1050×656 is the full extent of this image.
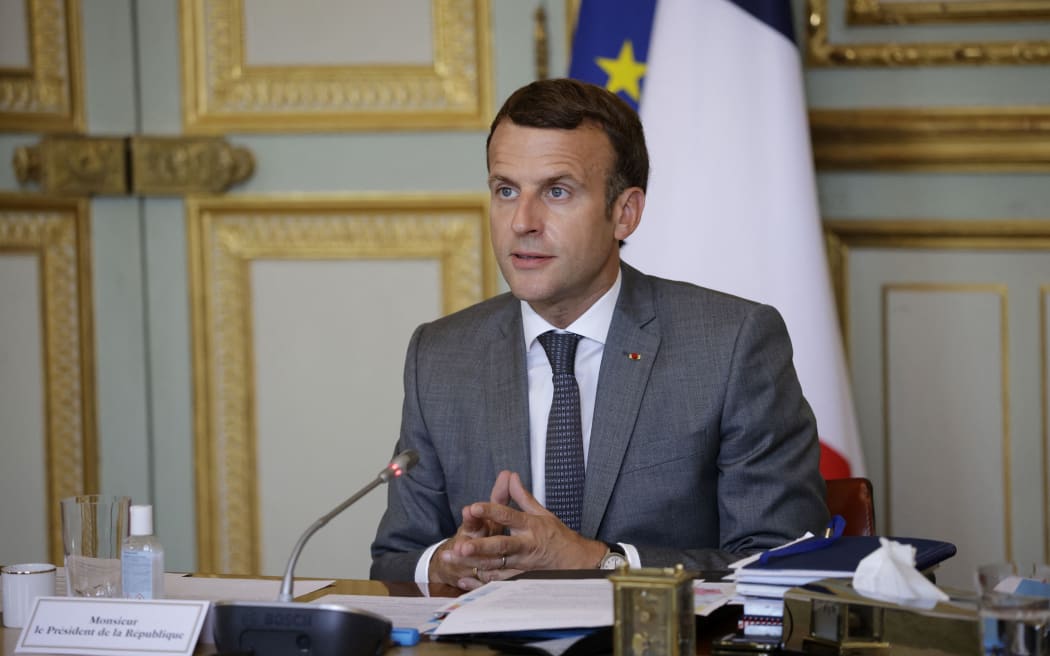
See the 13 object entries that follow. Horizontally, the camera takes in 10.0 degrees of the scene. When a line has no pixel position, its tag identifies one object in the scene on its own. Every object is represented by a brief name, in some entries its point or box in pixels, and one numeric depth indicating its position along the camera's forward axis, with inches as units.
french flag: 267.9
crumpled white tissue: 221.2
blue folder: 223.7
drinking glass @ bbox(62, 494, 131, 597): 230.5
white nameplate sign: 224.9
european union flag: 273.9
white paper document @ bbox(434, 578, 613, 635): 224.4
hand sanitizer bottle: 229.0
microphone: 222.8
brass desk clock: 218.7
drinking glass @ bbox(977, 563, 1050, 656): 218.8
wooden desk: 224.5
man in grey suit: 242.2
